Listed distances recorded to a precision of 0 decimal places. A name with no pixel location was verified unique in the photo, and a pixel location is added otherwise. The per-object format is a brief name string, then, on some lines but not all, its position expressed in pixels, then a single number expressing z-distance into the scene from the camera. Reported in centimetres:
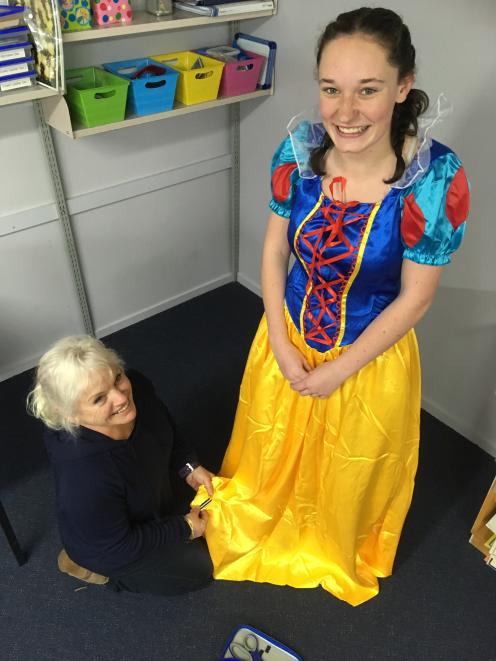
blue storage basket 200
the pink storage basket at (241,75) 221
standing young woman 110
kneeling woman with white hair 135
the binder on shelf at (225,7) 201
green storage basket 188
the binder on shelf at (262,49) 225
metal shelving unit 177
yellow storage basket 211
